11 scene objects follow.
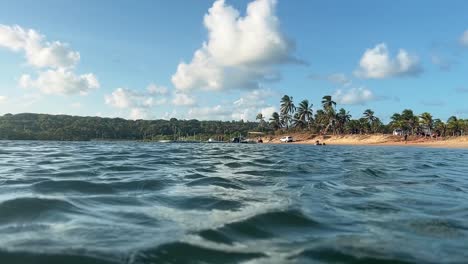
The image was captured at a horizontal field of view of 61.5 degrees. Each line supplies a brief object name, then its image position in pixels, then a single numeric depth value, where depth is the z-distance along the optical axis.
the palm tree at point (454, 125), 118.69
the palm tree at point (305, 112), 168.50
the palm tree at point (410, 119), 127.39
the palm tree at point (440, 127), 123.36
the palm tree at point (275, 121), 187.62
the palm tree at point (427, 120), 122.50
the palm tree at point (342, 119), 152.57
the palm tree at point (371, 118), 154.70
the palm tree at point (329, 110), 150.75
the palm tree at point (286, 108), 175.12
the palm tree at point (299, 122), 170.75
